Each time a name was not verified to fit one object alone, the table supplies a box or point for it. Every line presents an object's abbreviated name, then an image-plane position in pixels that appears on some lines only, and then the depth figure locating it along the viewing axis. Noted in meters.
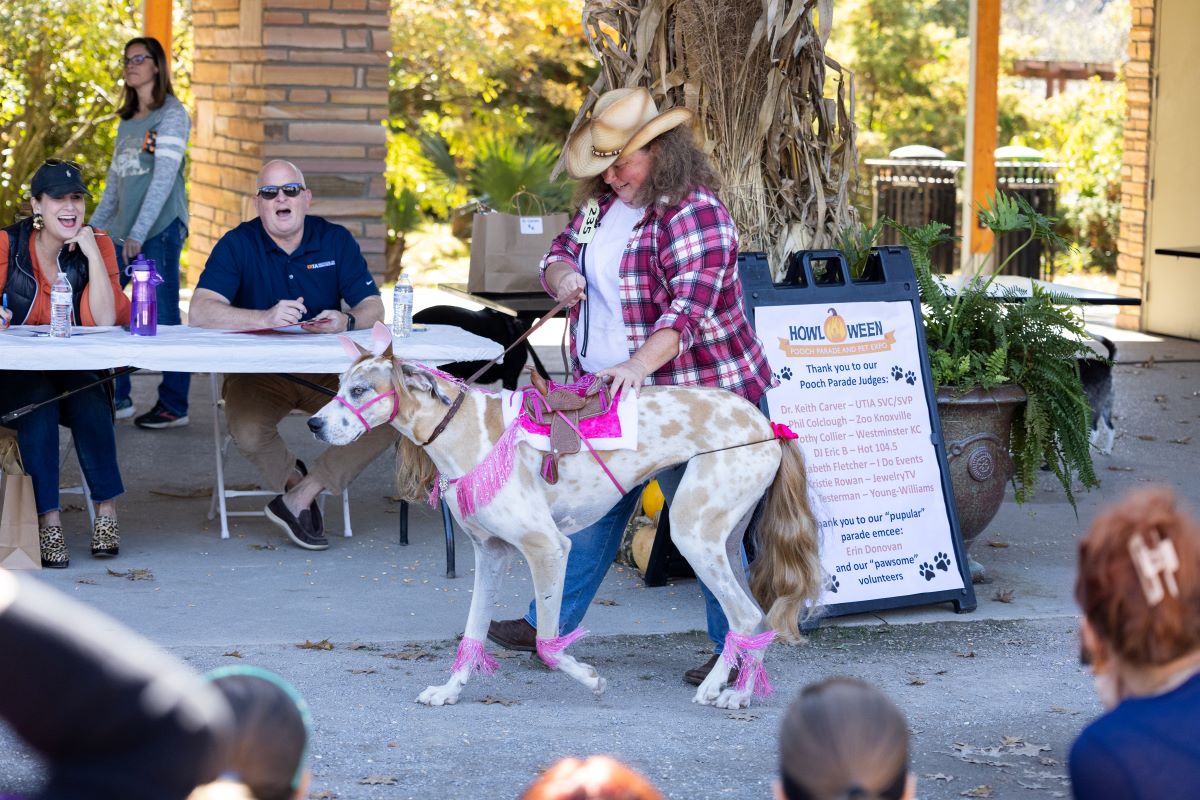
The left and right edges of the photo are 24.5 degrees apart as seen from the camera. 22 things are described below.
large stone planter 10.27
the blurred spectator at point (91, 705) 2.93
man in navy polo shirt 11.15
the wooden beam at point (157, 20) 18.44
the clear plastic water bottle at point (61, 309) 10.28
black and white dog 14.07
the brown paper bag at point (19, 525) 10.41
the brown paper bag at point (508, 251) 14.27
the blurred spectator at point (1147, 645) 3.85
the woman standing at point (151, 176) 14.26
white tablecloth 9.89
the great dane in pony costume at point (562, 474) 7.89
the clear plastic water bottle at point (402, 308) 10.74
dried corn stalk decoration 10.28
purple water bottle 10.54
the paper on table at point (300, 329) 10.83
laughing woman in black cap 10.62
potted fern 10.29
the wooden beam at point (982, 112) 22.05
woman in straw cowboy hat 7.97
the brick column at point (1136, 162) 22.70
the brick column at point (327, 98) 16.38
